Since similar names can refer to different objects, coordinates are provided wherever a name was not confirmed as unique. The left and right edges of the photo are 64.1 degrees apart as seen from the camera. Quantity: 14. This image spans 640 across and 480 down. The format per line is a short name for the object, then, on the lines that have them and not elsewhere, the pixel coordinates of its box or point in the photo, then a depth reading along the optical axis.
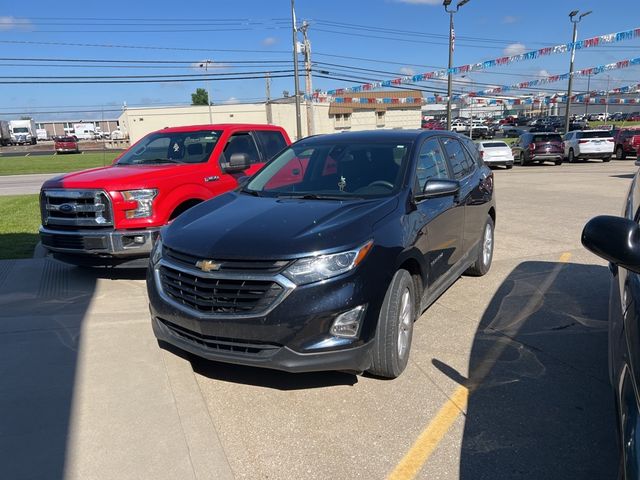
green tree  105.12
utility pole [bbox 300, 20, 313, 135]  36.83
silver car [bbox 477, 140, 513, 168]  23.88
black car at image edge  1.76
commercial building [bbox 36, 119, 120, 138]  107.19
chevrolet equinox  3.15
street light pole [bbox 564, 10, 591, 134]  30.25
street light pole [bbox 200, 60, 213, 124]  48.97
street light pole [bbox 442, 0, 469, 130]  25.64
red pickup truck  5.75
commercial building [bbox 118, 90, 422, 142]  55.34
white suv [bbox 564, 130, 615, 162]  25.69
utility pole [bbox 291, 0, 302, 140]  29.97
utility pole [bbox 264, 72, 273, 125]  55.56
